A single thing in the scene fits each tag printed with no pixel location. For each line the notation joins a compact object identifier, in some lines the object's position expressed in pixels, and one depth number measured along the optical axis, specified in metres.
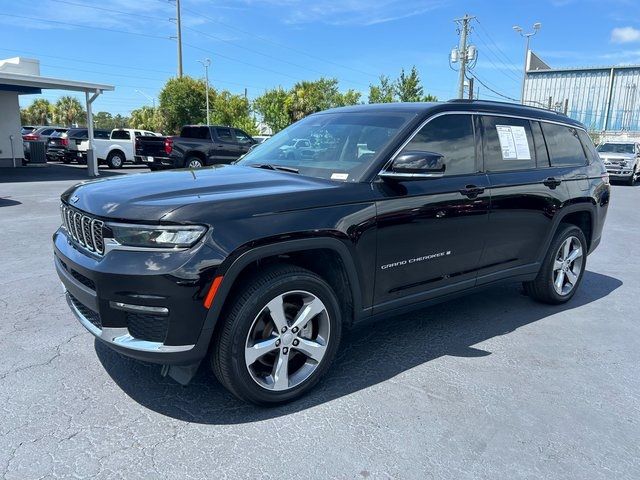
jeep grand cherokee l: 2.62
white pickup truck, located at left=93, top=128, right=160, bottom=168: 22.73
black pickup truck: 17.78
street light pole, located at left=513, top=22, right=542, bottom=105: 43.05
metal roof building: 66.19
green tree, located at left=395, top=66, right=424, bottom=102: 38.72
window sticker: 4.28
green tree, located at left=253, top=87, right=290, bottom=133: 43.84
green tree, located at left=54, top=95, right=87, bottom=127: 66.94
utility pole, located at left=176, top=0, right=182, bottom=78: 42.62
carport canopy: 17.52
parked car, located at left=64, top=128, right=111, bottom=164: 22.72
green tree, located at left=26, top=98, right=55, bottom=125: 65.62
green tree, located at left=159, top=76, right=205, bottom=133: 41.41
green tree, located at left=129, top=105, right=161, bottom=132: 56.53
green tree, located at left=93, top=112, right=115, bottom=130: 108.31
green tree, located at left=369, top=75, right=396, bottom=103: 42.24
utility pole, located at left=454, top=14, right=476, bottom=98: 33.59
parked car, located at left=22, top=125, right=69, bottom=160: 23.08
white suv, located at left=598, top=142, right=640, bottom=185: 21.16
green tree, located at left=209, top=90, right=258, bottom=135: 43.72
